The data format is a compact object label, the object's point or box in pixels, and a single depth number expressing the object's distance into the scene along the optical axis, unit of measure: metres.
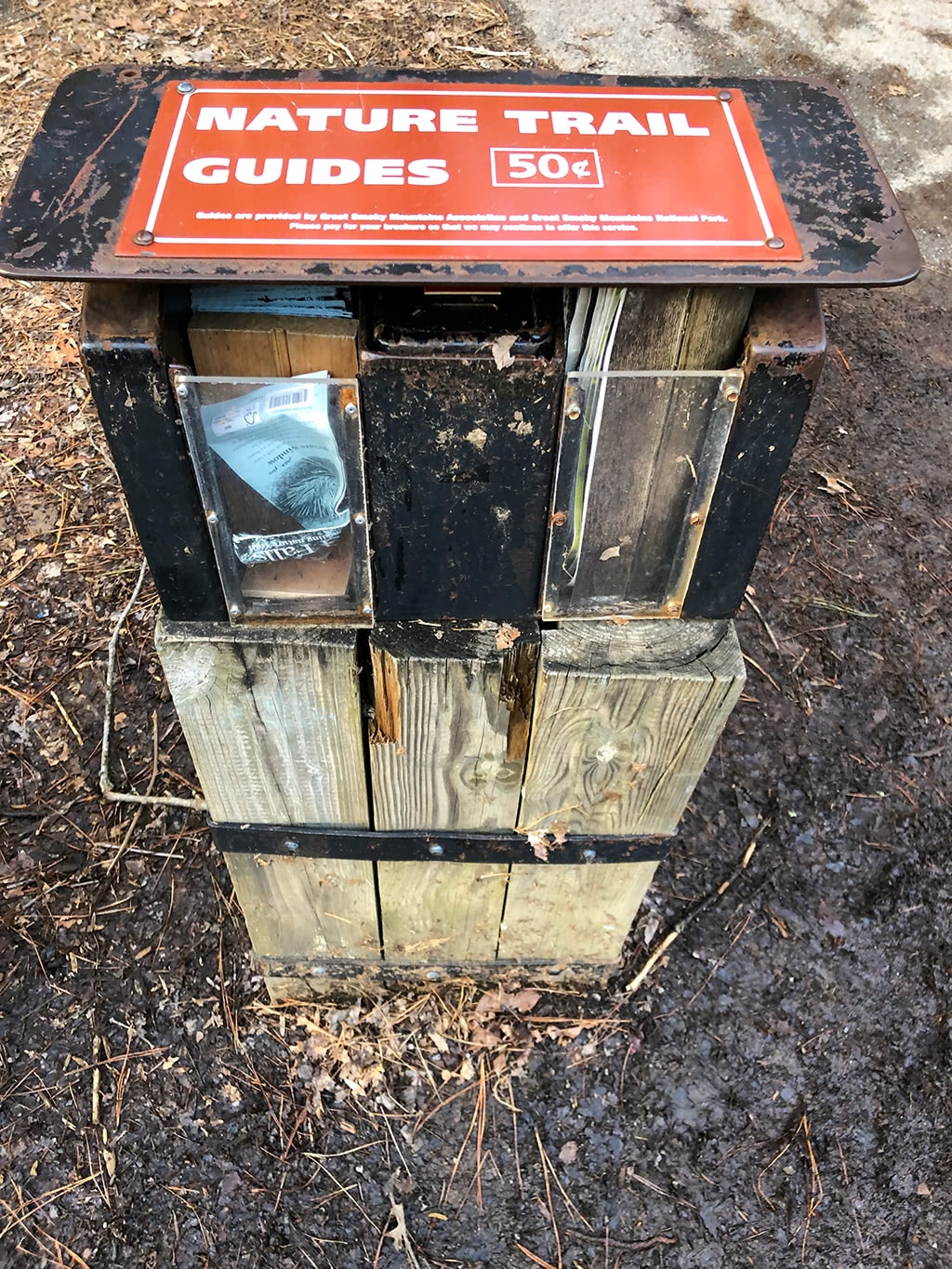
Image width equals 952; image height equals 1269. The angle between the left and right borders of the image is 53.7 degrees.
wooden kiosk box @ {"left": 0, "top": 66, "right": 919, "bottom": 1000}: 1.14
